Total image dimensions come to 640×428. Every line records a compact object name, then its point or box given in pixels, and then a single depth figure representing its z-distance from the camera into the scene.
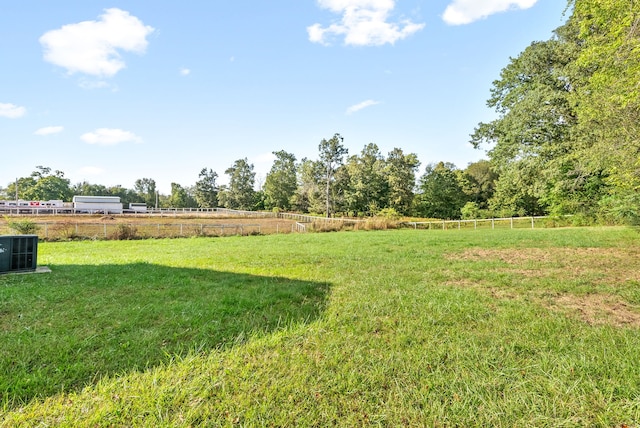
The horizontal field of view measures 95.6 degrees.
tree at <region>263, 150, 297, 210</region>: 57.56
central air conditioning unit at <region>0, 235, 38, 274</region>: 6.26
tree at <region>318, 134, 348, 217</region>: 45.44
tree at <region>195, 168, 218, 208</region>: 71.25
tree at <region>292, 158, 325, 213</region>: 47.78
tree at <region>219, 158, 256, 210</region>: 65.00
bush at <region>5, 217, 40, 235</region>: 13.72
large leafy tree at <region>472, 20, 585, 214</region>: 16.83
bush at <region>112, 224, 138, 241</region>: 15.90
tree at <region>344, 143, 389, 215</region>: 44.72
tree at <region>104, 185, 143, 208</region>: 74.94
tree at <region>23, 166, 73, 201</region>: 63.53
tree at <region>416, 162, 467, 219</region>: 41.94
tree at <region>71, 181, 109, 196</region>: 72.88
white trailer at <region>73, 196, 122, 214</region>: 49.96
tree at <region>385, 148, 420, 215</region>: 44.20
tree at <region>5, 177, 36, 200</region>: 63.49
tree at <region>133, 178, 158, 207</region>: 84.49
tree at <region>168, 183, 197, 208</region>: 73.62
